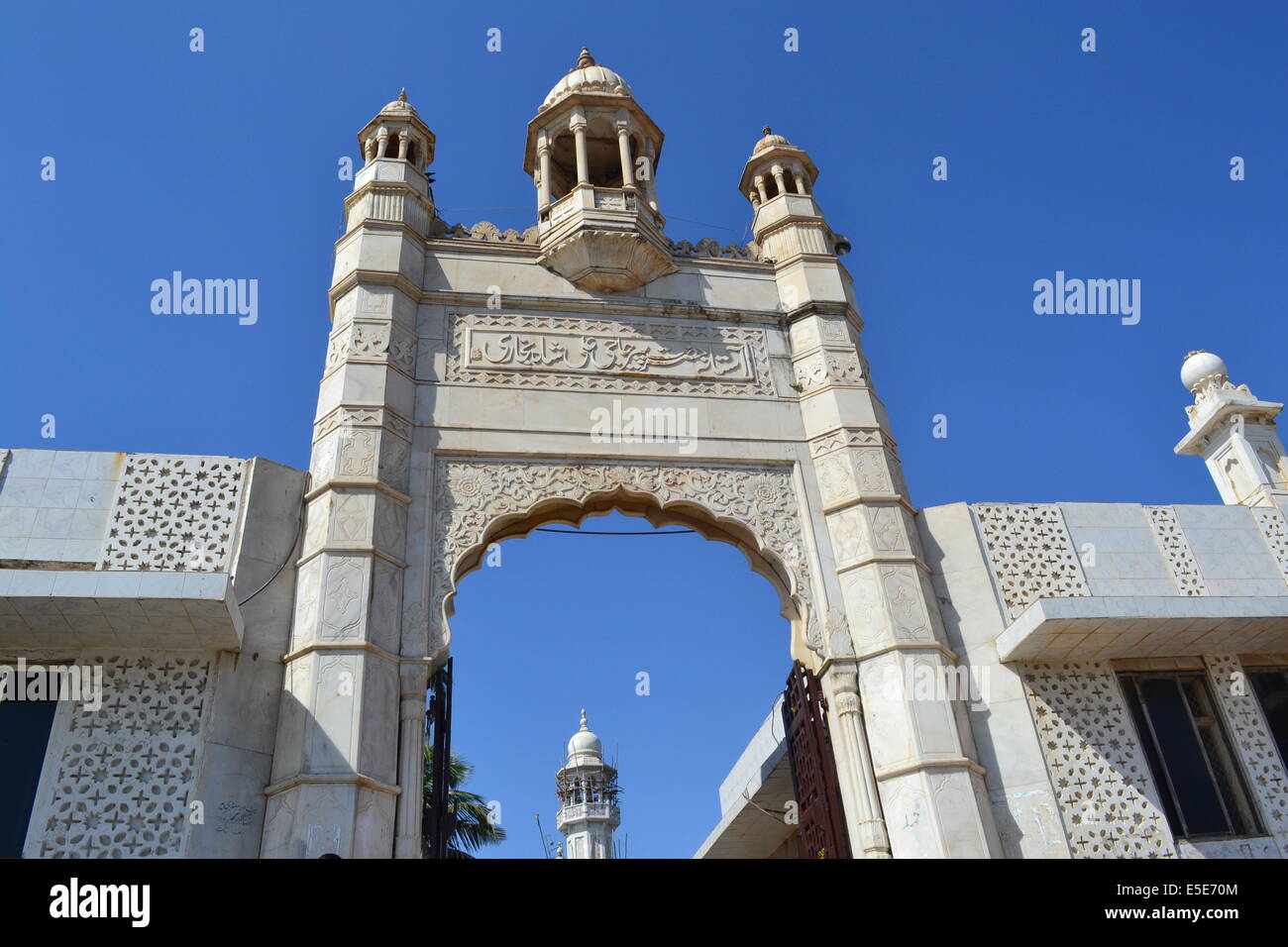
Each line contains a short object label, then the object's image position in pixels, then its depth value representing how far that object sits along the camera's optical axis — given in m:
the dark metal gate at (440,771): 8.49
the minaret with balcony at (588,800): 36.29
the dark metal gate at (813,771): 9.04
